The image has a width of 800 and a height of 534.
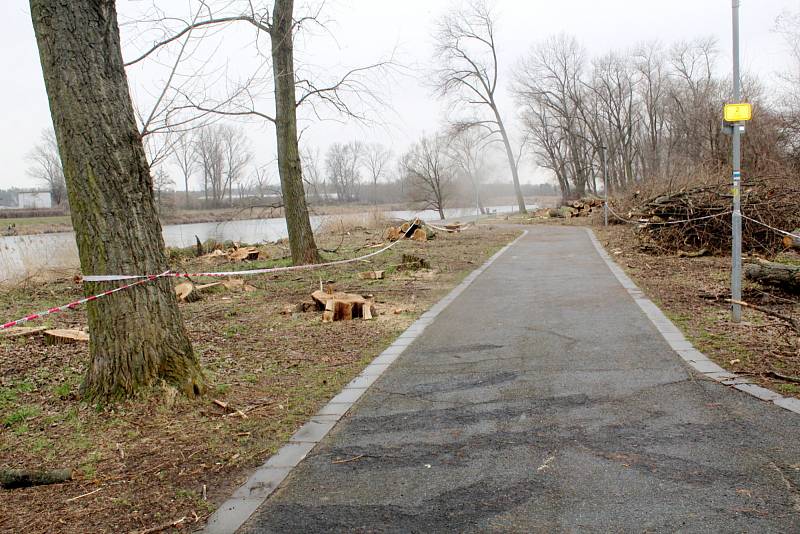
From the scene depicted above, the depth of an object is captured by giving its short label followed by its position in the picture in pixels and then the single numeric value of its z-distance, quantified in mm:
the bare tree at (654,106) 61062
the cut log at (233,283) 12219
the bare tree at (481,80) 49594
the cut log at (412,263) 14516
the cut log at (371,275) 13227
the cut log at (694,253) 15453
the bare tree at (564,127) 54312
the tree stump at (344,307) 9102
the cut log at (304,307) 9867
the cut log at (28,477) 3758
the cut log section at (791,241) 13623
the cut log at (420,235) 23609
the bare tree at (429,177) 62125
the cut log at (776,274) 9086
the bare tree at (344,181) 67625
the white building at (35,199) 68281
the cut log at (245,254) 17828
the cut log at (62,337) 7562
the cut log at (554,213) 40019
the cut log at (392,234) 23734
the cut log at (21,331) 7810
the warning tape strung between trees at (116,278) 4895
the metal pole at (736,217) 7535
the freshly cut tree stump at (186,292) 10900
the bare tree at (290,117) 13656
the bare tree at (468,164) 58375
